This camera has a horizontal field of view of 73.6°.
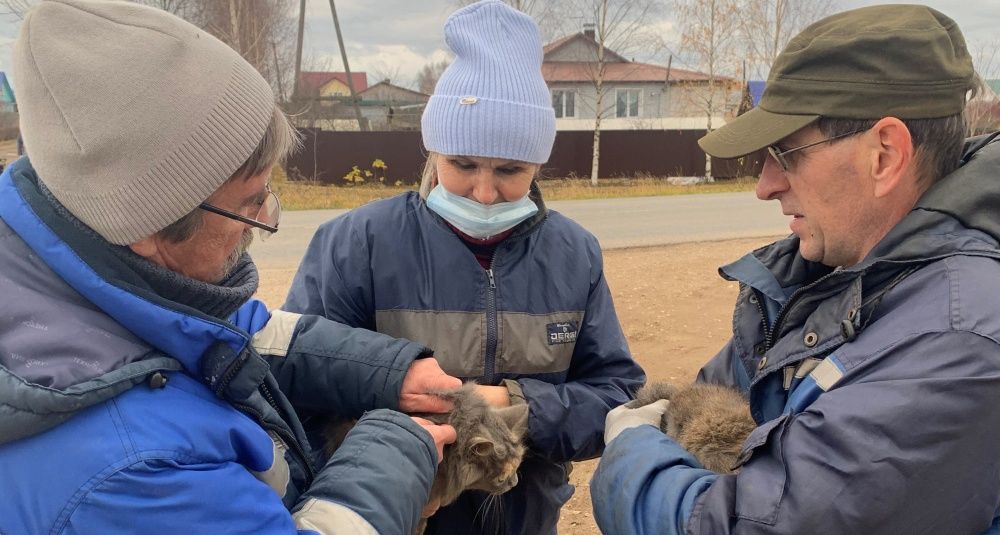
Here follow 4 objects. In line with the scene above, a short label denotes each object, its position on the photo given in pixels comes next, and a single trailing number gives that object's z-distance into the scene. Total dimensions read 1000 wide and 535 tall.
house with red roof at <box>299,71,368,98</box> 35.94
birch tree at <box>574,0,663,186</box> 27.04
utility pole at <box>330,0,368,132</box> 34.84
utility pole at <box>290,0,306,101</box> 31.00
